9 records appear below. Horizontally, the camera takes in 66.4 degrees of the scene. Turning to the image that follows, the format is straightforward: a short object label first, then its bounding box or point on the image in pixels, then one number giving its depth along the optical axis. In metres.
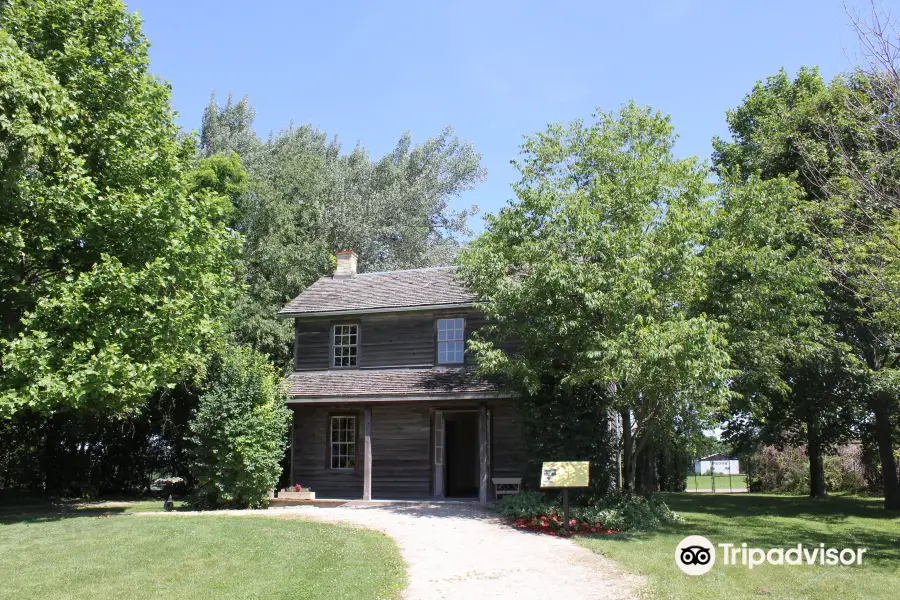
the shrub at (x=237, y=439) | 17.97
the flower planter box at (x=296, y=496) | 19.98
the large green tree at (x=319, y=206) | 30.42
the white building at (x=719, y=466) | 63.84
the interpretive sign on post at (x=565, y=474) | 13.46
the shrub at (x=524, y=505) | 15.09
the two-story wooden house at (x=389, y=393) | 20.53
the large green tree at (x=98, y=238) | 14.84
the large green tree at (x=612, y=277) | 14.16
